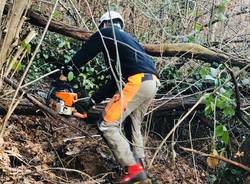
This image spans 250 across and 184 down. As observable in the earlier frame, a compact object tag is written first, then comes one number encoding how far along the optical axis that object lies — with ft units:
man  14.25
